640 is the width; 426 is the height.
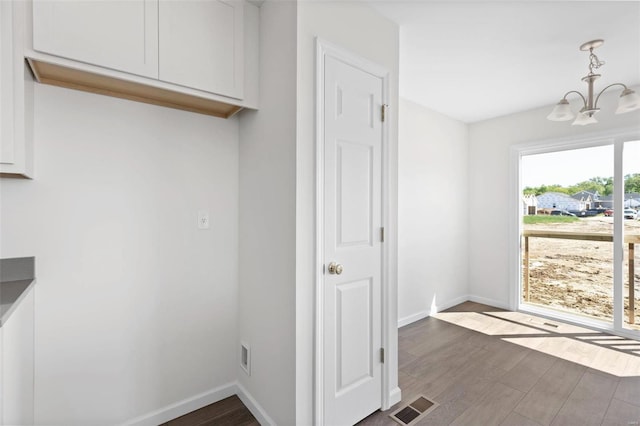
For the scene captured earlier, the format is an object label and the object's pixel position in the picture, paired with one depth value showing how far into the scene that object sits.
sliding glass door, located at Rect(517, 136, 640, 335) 3.09
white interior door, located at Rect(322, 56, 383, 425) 1.65
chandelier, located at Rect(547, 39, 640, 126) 2.19
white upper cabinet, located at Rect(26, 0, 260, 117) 1.28
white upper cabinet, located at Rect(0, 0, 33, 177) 1.16
